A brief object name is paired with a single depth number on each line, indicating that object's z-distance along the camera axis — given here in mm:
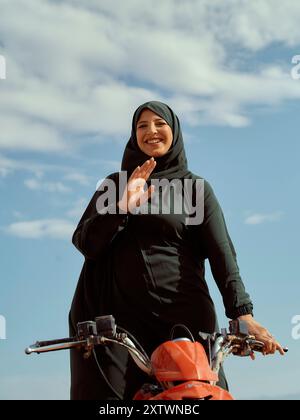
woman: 3980
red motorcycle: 2854
